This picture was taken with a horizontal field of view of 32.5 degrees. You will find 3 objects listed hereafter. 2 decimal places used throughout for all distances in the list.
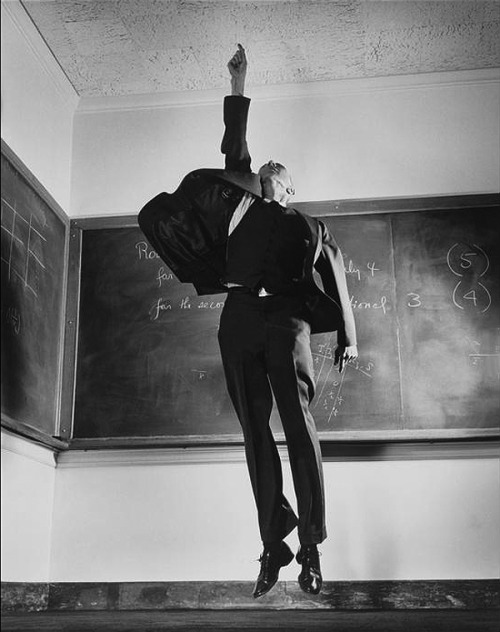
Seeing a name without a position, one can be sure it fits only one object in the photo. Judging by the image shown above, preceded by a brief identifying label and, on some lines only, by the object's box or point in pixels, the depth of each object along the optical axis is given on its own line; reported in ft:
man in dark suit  10.73
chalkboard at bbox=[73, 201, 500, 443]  14.16
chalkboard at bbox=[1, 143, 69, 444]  12.82
